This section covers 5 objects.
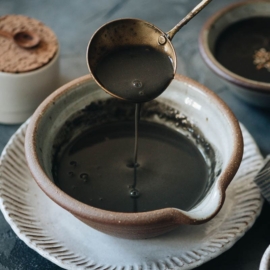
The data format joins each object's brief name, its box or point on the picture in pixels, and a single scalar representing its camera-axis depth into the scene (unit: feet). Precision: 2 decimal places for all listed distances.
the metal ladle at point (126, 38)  3.19
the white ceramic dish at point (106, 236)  2.97
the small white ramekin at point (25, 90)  3.77
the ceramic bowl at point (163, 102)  2.68
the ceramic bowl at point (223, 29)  3.81
